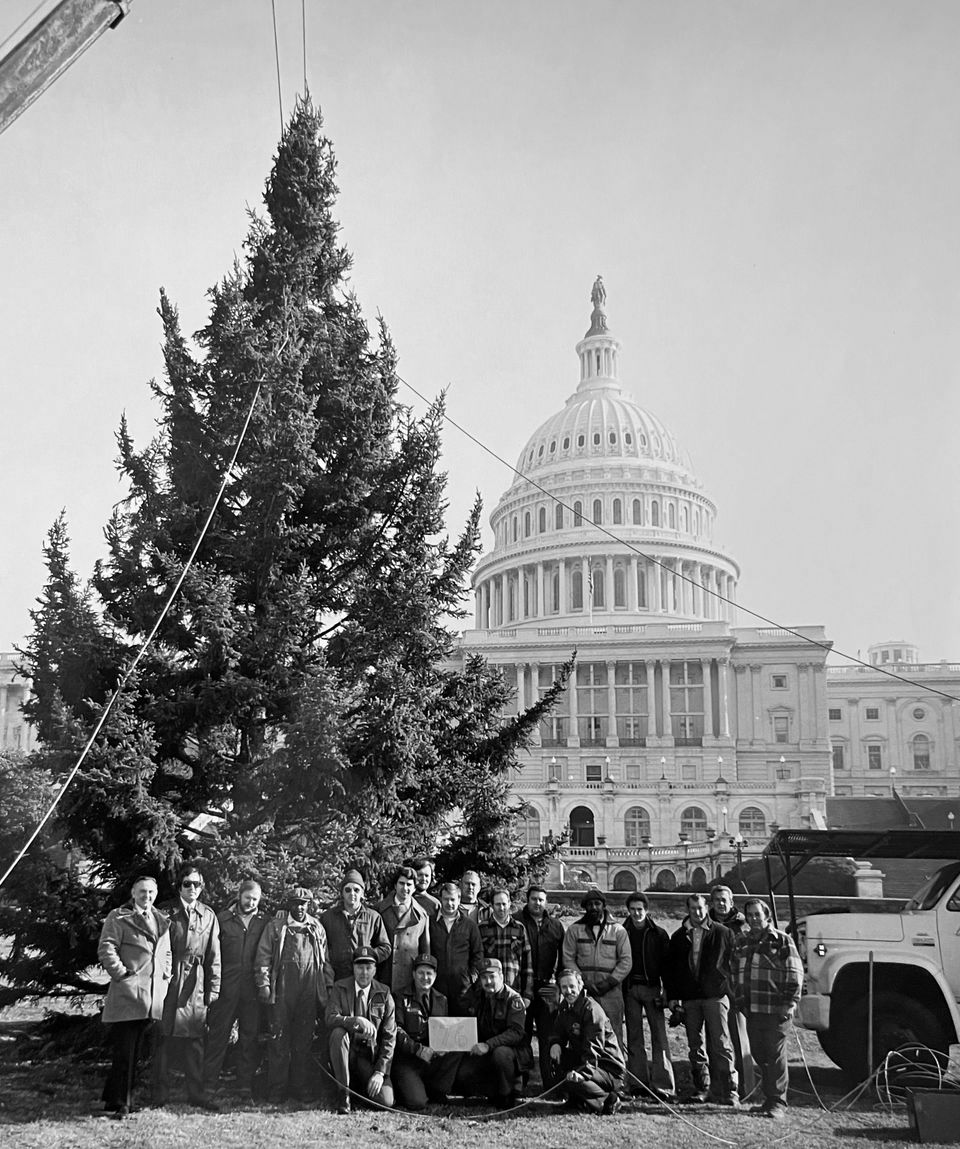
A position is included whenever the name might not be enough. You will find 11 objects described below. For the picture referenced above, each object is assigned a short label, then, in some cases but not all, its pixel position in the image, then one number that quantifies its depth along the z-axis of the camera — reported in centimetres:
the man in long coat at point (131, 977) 1000
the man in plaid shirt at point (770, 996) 1070
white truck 1151
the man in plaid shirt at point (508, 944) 1149
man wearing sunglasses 1041
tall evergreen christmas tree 1197
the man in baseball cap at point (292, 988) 1079
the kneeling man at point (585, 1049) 1054
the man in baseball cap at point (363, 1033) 1047
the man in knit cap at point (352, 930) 1123
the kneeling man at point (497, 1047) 1065
